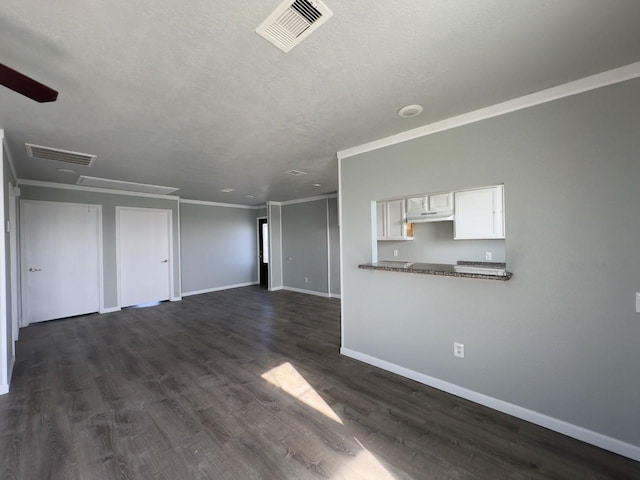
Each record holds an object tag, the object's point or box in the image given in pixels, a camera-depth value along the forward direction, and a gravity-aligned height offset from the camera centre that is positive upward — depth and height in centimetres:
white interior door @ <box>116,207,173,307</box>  553 -26
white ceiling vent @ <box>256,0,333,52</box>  121 +107
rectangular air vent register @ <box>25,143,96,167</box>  299 +108
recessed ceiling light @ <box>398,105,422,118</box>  217 +106
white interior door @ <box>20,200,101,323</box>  454 -27
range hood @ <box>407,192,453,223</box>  418 +47
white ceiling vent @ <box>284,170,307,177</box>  416 +108
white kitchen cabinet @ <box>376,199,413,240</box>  479 +30
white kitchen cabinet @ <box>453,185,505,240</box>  390 +33
